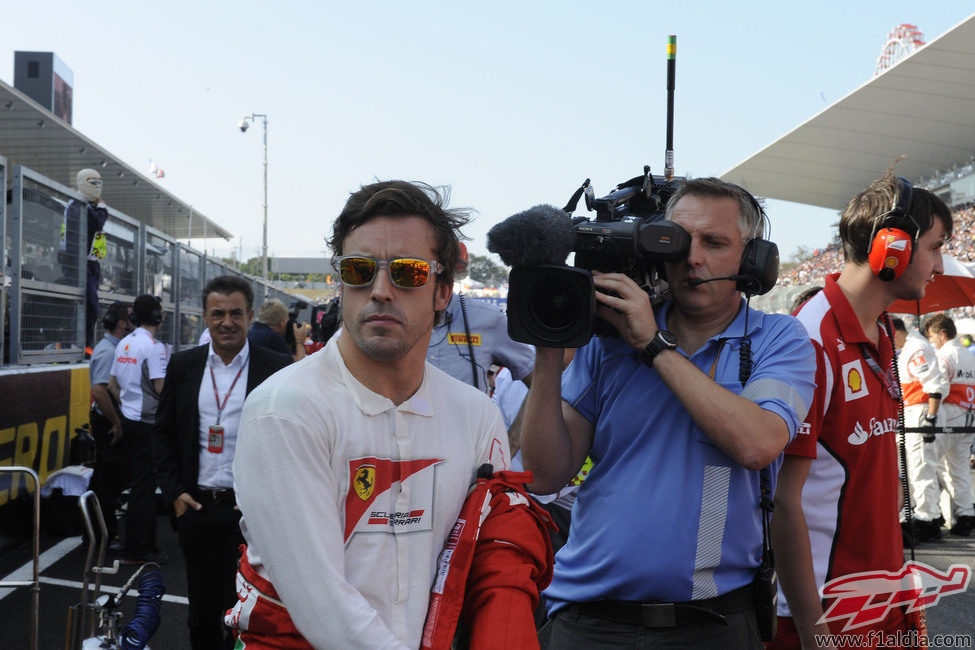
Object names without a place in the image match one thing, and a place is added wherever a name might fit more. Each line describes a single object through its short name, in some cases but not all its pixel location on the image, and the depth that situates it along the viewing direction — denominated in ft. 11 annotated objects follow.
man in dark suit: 13.92
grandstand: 49.98
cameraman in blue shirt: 6.52
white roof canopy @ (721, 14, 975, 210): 87.97
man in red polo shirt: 7.61
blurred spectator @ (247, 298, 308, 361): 23.17
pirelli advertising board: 20.51
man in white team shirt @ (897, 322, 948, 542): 27.43
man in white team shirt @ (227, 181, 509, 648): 5.32
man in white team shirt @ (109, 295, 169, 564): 22.45
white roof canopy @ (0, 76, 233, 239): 44.80
